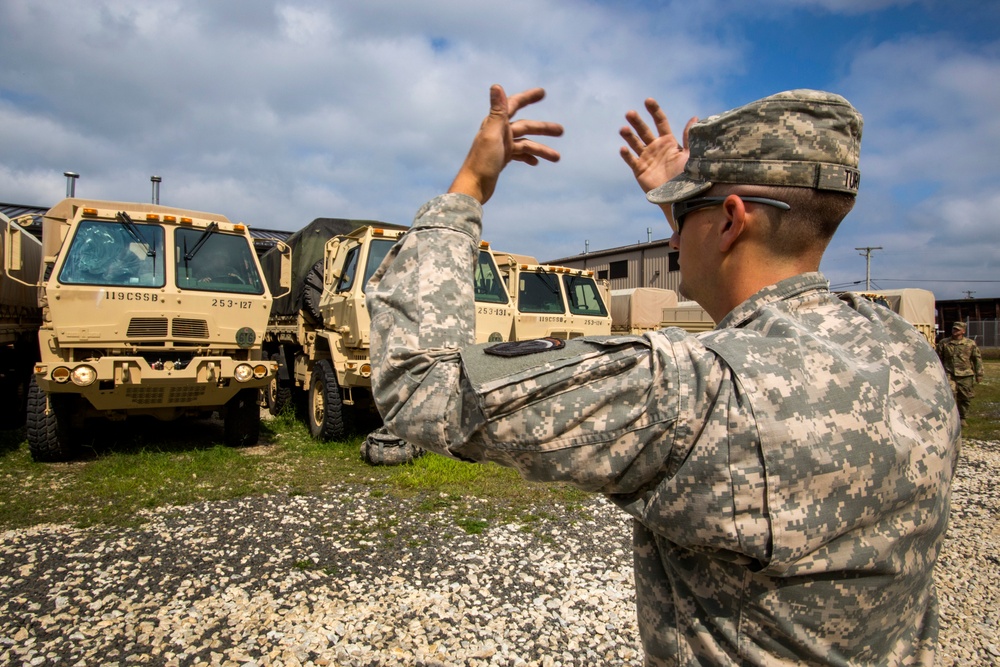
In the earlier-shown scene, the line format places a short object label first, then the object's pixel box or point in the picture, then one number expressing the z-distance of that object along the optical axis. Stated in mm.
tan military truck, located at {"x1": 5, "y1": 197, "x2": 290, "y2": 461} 5352
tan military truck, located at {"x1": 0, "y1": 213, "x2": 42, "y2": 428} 7223
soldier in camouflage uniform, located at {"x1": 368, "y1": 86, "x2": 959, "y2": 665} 731
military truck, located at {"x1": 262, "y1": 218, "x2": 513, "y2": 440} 6309
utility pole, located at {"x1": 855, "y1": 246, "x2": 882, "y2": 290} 35025
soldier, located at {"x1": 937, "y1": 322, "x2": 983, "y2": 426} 9586
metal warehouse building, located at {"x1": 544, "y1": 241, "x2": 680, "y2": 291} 21578
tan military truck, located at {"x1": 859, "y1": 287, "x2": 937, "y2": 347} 14391
